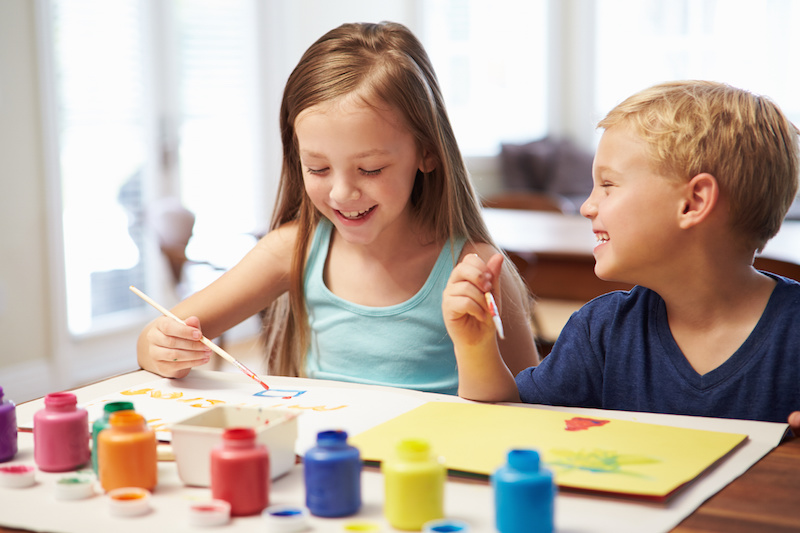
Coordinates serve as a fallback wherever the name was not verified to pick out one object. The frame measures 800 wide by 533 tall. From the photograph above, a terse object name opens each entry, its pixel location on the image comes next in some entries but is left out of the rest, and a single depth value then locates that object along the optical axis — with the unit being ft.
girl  6.59
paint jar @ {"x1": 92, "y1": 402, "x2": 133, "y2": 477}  5.00
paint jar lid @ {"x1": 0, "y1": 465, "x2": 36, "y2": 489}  4.98
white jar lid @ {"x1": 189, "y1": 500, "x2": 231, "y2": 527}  4.70
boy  5.79
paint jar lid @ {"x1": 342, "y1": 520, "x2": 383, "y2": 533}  4.67
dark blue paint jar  4.72
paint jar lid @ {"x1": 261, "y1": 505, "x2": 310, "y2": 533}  4.65
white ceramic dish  4.92
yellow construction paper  4.91
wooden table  4.65
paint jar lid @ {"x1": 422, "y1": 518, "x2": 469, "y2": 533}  4.56
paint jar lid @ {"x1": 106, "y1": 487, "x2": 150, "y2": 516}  4.76
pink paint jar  5.08
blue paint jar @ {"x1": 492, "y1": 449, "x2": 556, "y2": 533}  4.58
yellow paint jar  4.65
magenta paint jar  5.18
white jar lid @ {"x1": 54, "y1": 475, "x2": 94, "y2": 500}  4.88
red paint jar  4.75
